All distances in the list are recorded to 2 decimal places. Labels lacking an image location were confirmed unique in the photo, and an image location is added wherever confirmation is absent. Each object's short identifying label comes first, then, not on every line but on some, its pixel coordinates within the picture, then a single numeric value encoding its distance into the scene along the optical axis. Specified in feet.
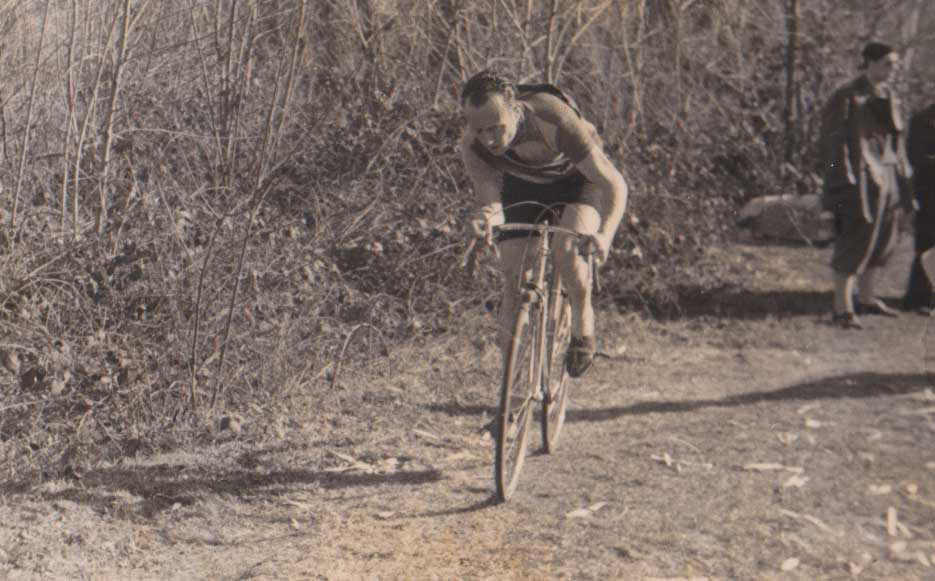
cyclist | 17.10
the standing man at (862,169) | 29.22
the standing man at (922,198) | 32.94
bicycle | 17.60
